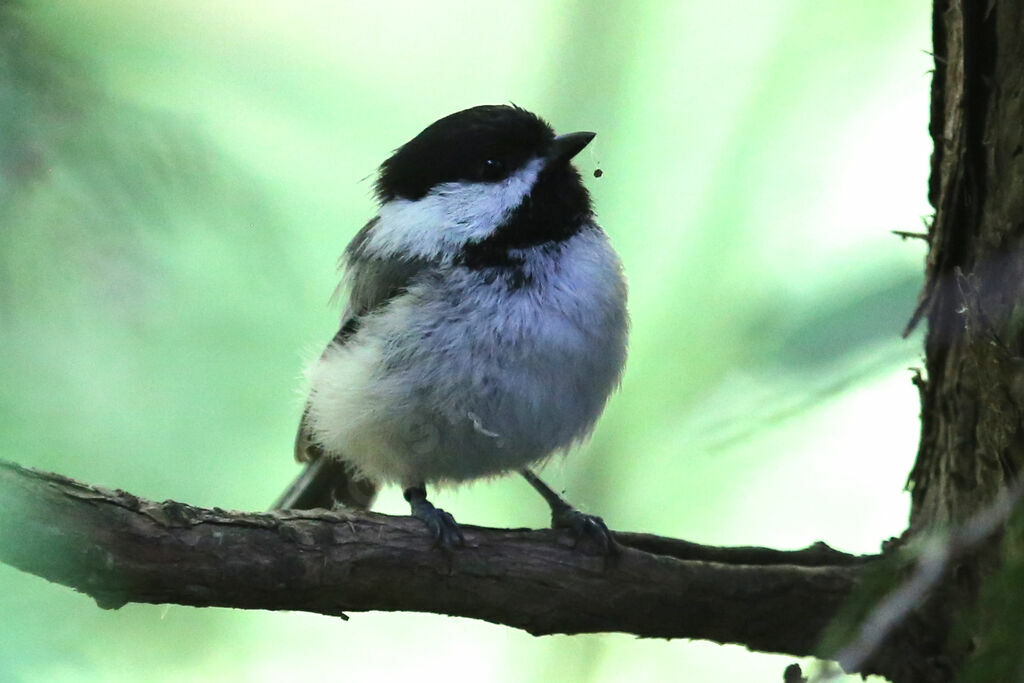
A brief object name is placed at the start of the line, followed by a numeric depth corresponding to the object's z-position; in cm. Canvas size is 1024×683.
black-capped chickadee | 225
